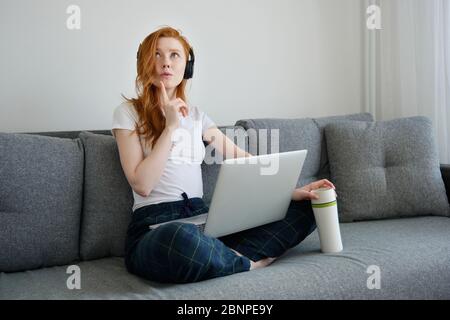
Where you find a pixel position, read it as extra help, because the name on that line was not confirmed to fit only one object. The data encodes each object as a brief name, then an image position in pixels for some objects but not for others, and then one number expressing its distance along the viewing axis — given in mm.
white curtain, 2379
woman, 1350
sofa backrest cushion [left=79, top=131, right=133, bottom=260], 1692
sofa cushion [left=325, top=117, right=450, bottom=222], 2047
